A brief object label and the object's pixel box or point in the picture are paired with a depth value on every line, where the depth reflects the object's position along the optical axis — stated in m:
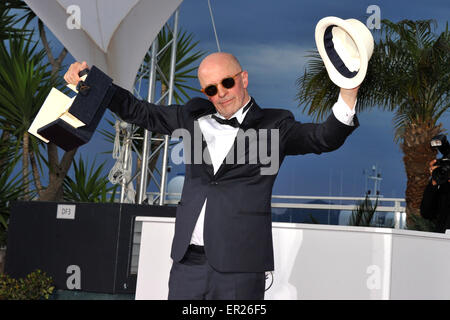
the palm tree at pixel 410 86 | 8.55
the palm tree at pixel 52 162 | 8.94
